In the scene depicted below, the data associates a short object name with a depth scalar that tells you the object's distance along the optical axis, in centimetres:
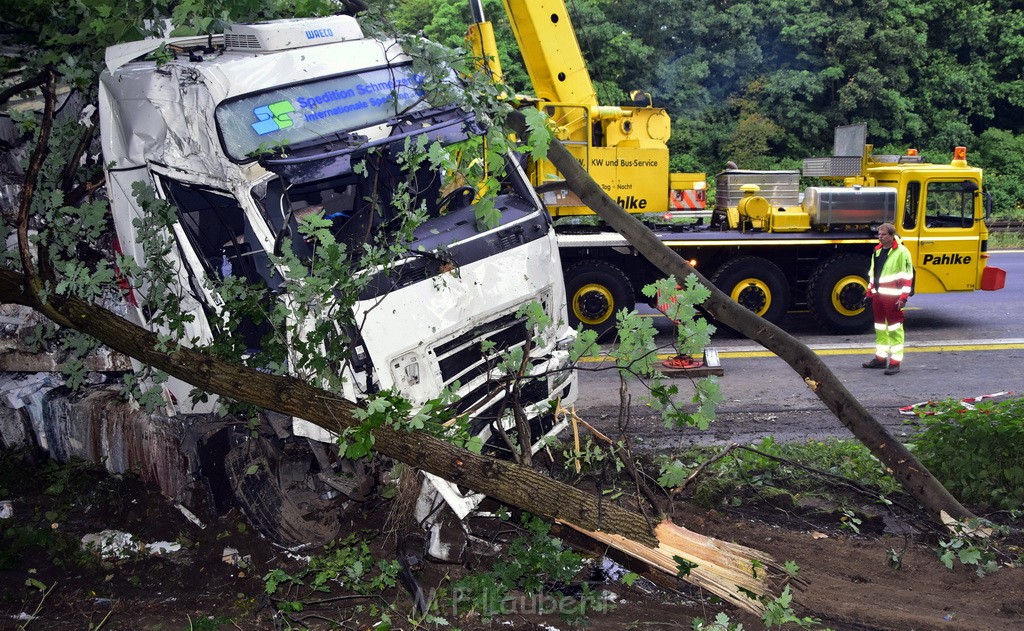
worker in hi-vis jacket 856
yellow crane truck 1014
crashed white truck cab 474
